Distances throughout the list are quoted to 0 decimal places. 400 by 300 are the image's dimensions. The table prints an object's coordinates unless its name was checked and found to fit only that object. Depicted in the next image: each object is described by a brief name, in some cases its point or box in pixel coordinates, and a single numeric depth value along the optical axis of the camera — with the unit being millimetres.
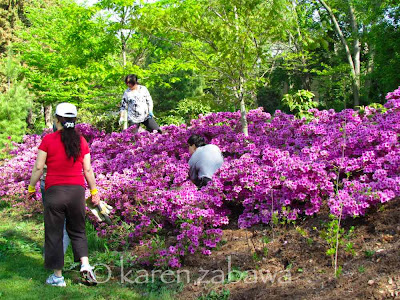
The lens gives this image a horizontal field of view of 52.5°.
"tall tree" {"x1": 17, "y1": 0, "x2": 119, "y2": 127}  12266
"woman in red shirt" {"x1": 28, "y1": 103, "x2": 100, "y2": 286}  3977
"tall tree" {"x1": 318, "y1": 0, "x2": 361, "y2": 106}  18109
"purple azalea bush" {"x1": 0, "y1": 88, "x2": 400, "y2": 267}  4453
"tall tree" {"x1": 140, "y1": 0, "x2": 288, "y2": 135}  6129
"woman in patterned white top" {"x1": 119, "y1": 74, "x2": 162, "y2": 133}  8594
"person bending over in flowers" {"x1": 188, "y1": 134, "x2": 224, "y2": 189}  5754
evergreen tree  11977
